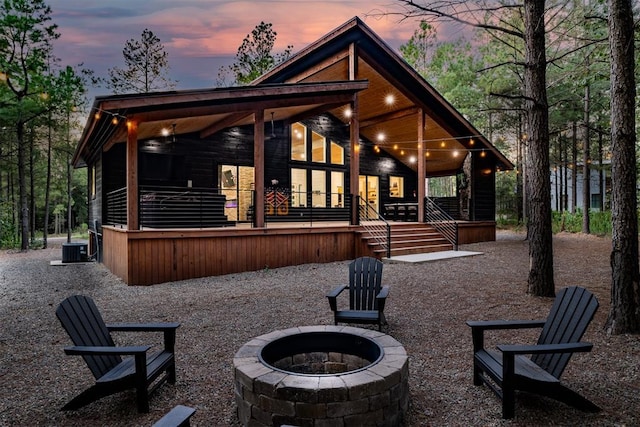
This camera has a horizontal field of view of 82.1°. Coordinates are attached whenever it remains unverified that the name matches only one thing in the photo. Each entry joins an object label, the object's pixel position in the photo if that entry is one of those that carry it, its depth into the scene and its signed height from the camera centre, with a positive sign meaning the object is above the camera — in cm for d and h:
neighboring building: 2256 +154
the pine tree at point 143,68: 2423 +979
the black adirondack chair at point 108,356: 272 -115
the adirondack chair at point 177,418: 177 -103
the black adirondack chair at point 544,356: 262 -115
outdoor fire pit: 229 -117
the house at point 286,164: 822 +180
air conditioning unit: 1191 -128
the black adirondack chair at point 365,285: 482 -98
